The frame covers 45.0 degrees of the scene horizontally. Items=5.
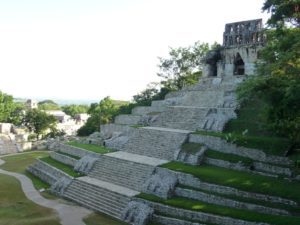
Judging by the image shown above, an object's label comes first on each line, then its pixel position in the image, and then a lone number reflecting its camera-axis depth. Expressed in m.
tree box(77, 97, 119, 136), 59.44
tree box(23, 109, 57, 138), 61.59
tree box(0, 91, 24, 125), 68.96
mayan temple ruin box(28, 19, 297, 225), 19.53
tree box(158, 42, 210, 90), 56.87
